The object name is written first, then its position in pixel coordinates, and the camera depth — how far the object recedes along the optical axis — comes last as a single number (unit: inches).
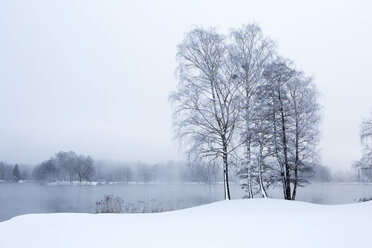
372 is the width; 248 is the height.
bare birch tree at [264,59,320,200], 673.6
